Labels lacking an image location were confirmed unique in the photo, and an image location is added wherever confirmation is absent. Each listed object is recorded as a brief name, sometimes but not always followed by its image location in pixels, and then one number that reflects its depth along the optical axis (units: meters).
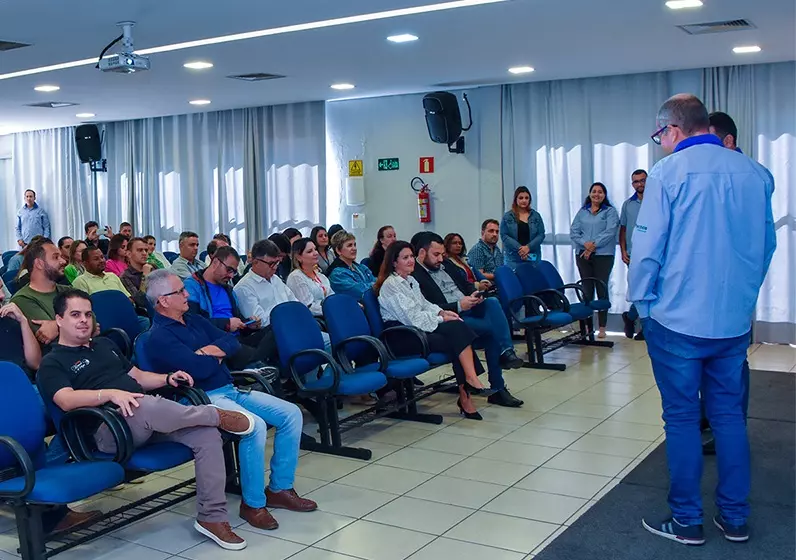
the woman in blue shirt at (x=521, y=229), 8.88
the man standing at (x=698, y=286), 3.33
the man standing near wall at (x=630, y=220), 8.63
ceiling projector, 6.03
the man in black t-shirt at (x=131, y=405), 3.50
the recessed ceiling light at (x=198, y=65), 7.75
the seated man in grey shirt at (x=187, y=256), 7.33
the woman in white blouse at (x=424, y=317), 5.61
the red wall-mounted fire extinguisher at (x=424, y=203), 10.13
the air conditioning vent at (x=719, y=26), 6.49
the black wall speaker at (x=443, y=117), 9.45
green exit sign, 10.46
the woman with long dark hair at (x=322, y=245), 7.95
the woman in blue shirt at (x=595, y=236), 8.77
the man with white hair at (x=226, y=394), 3.88
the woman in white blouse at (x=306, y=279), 6.21
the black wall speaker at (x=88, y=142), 12.48
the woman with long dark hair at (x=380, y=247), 7.24
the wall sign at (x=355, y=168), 10.69
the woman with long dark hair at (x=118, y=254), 7.64
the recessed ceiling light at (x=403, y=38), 6.72
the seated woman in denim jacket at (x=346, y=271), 6.66
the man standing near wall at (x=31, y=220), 13.30
